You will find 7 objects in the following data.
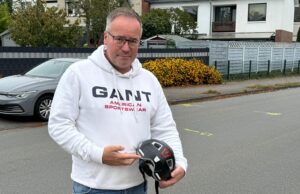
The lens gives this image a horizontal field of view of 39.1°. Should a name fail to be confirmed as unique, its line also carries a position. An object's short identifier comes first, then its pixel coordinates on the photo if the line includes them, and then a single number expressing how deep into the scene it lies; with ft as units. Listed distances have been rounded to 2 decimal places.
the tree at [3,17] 150.71
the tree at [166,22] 118.21
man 7.15
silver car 30.02
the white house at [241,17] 128.77
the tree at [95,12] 88.03
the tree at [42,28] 64.18
